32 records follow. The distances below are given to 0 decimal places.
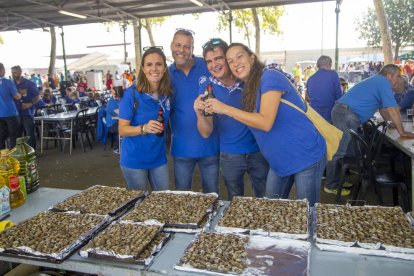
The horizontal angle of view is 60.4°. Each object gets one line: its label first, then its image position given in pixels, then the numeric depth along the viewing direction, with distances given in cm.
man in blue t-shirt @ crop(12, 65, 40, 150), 708
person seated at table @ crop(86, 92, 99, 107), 998
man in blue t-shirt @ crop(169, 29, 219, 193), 259
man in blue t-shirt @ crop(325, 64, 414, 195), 392
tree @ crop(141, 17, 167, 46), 1925
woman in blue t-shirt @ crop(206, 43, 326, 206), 198
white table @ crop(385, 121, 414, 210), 324
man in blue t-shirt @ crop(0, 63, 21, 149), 638
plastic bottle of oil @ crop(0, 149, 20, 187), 203
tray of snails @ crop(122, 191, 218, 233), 166
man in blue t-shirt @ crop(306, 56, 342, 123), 553
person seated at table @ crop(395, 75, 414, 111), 584
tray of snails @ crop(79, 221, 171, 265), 141
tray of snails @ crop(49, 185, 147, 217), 187
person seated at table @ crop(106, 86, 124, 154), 704
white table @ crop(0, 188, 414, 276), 131
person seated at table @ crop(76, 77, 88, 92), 1302
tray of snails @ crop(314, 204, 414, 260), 139
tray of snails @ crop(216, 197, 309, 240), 154
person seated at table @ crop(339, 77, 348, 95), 881
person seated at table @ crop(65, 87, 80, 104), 1015
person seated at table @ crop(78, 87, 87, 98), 1274
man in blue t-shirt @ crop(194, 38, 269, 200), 235
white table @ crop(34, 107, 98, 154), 747
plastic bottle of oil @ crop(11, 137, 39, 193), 222
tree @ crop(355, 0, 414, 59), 1881
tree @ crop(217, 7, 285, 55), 1981
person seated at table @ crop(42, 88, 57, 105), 1065
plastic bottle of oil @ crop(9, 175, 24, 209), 203
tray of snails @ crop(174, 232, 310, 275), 131
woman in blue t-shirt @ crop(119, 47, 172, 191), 239
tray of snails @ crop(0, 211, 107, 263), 147
